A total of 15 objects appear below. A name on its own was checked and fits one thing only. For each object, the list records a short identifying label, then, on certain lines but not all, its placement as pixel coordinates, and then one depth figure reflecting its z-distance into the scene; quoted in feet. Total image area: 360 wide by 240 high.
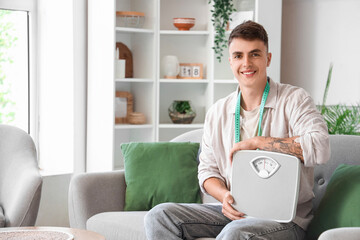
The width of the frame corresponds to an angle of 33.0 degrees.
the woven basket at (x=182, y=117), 14.87
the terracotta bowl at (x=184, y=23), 14.74
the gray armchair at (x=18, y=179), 9.98
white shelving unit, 14.21
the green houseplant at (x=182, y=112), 14.88
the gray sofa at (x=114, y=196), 8.95
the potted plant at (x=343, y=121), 12.56
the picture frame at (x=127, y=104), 14.99
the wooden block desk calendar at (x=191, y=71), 15.11
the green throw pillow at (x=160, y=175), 10.26
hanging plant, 14.17
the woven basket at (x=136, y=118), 14.76
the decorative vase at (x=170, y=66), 14.88
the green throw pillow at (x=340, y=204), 7.89
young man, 7.68
